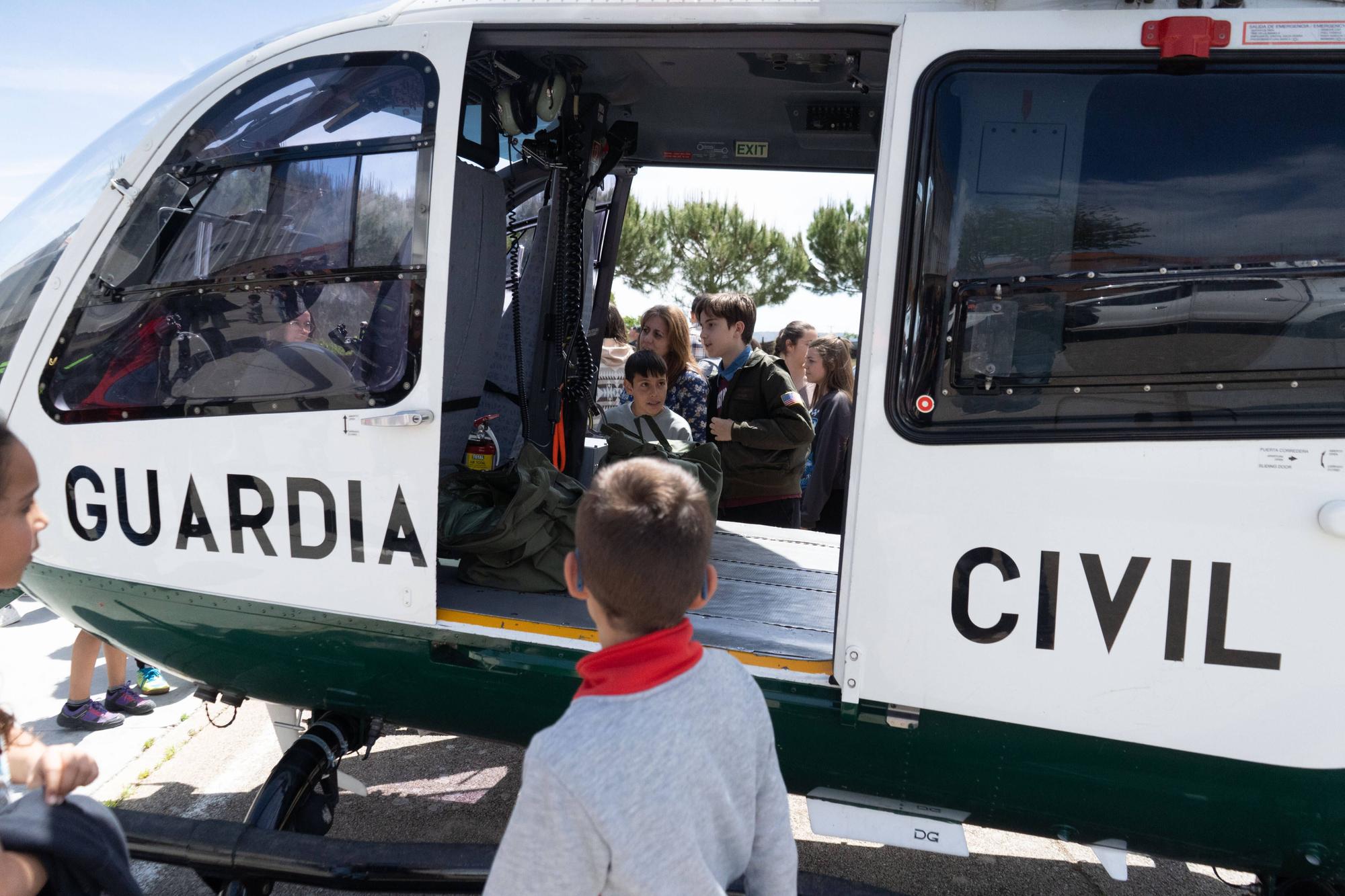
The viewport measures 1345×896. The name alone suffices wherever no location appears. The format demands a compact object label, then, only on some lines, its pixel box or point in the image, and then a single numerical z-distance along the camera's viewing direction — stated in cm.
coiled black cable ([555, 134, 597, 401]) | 406
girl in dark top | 518
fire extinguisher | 363
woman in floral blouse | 486
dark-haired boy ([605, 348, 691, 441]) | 403
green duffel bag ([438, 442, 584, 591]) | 295
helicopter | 208
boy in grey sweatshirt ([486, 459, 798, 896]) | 117
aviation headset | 340
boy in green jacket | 416
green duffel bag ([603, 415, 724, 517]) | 337
